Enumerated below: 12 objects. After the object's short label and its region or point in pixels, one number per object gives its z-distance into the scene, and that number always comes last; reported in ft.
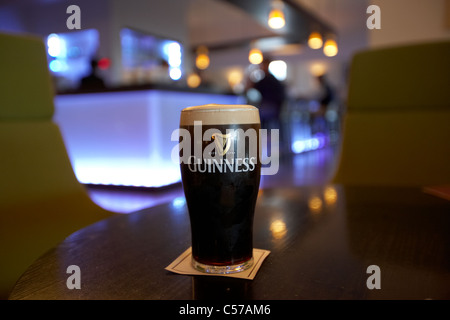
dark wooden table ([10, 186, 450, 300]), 1.54
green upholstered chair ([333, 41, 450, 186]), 5.63
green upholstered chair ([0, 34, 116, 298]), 3.54
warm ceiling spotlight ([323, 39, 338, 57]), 29.99
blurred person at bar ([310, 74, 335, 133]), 31.68
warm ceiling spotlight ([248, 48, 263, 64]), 30.69
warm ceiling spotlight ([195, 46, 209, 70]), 34.65
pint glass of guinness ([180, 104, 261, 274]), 1.67
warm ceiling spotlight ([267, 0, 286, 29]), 19.81
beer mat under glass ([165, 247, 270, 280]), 1.69
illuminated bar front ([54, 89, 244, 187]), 13.83
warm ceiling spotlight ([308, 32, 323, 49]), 27.53
